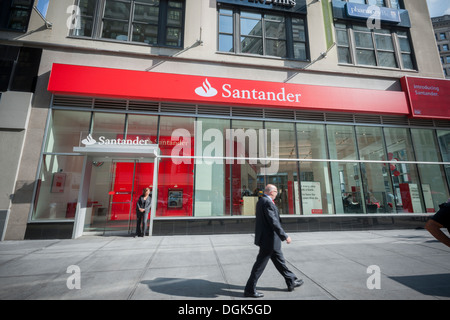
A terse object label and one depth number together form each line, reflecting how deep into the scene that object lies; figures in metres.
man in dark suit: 3.37
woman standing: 7.96
